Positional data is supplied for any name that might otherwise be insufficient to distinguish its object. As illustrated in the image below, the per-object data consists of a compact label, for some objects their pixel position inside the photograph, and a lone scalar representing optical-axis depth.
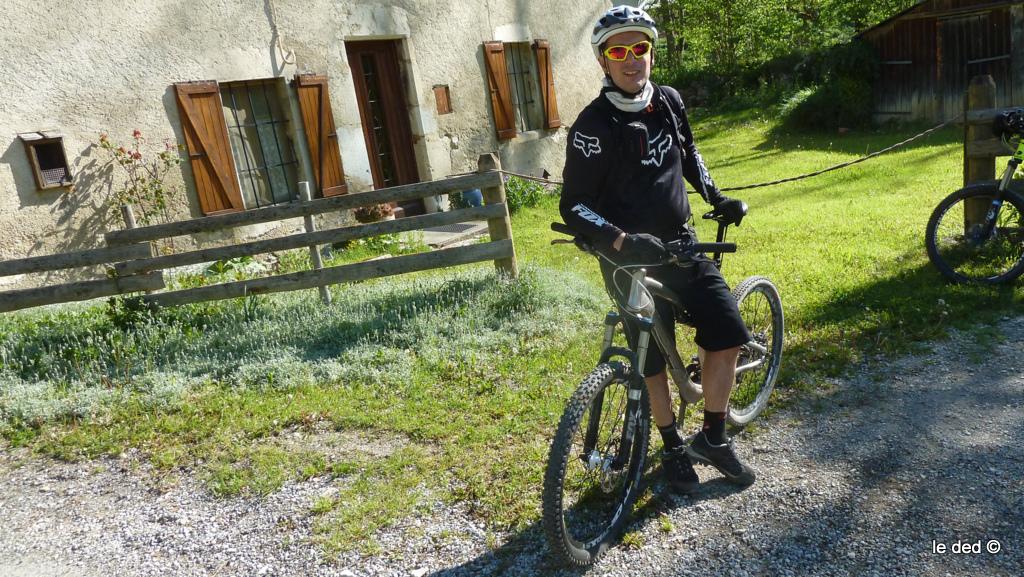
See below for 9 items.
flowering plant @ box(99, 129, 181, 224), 7.74
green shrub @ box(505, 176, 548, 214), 11.48
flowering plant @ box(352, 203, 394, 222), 9.95
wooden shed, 13.76
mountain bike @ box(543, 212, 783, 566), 2.75
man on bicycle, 2.99
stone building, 7.19
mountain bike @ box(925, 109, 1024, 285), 5.44
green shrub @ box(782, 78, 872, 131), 15.18
